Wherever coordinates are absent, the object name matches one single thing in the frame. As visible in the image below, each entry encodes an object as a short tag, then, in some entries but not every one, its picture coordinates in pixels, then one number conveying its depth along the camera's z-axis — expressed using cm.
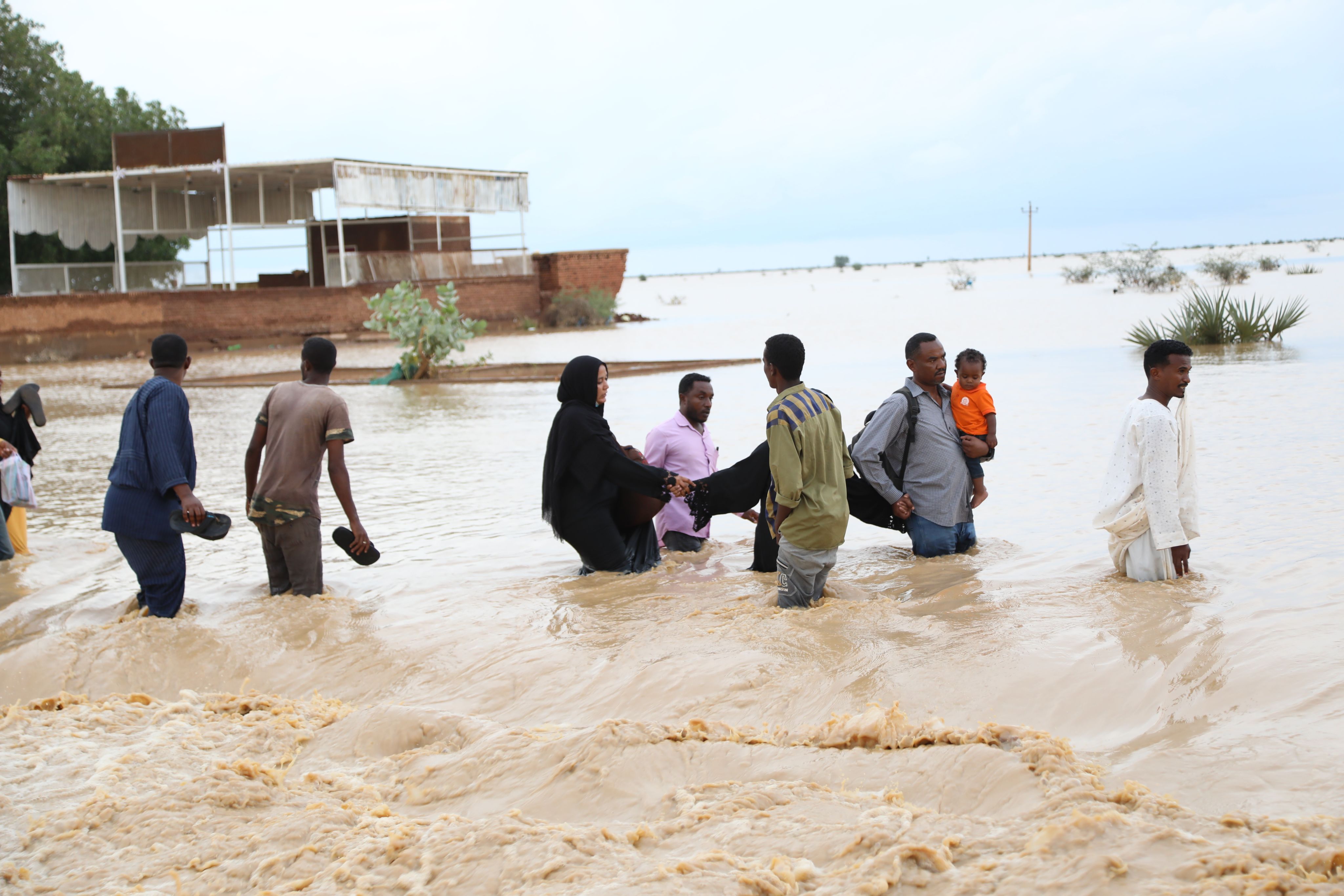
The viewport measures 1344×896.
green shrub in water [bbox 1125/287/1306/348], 2038
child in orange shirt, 657
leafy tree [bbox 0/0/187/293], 3266
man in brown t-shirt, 594
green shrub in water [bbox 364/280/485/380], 2192
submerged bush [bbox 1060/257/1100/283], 4919
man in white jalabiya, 537
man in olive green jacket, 516
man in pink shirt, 701
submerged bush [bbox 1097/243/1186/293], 3816
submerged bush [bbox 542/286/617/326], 3450
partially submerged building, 2869
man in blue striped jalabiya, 570
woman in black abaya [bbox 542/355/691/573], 634
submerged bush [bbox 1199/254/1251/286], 3866
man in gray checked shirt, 633
